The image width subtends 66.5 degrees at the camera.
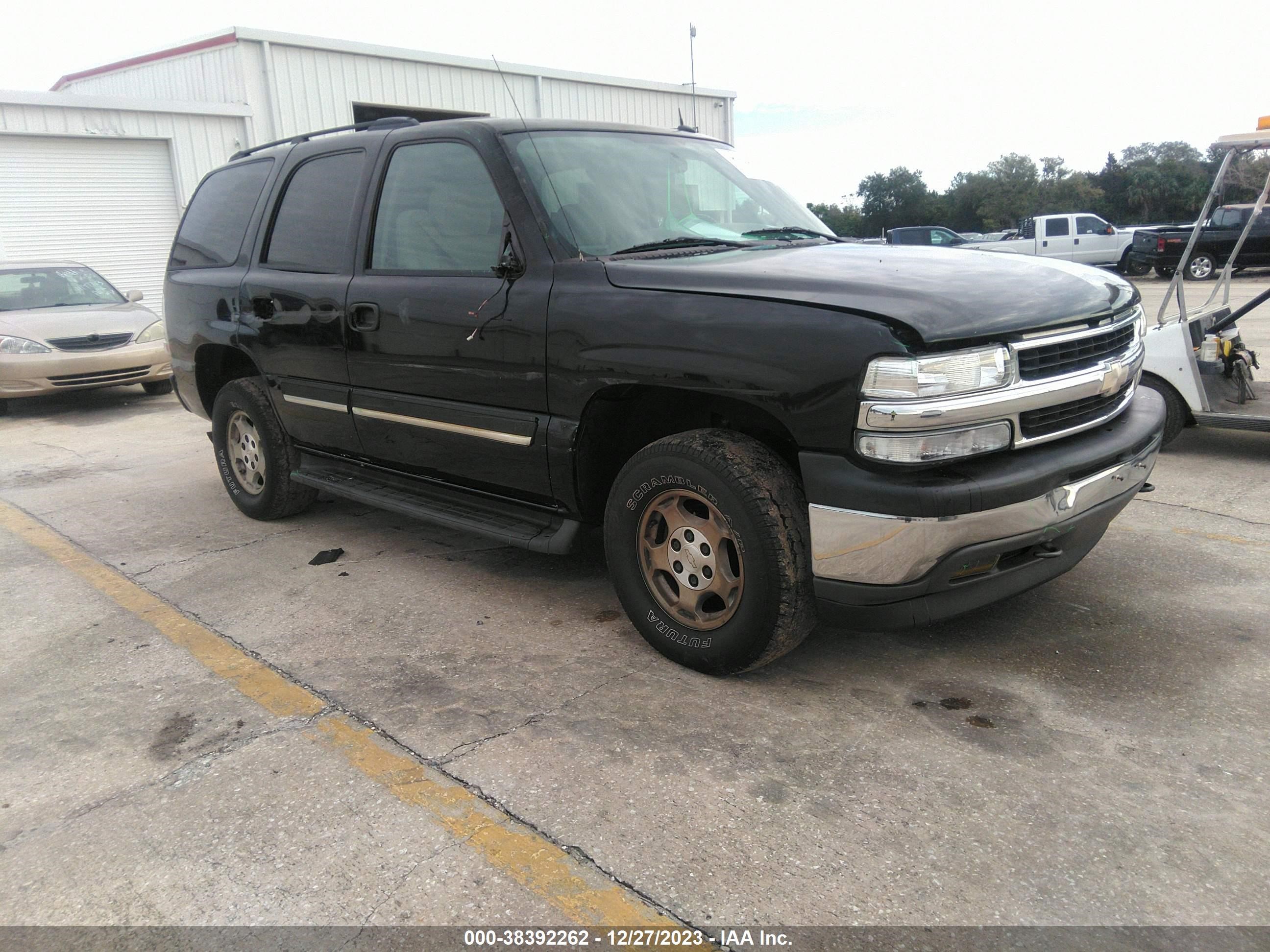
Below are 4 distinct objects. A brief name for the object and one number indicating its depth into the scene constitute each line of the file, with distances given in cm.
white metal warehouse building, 1504
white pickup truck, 2550
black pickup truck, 1750
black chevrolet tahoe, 281
